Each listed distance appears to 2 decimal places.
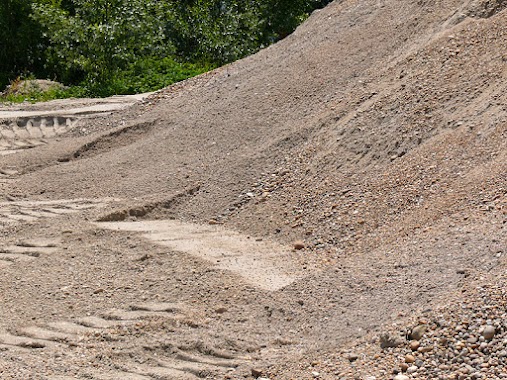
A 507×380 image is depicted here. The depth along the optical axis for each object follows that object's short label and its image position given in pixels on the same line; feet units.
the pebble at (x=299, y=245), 33.73
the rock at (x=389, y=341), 23.37
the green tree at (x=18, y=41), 80.96
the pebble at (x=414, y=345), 22.92
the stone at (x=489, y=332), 22.11
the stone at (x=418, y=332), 23.20
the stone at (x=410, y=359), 22.67
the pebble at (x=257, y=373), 24.56
